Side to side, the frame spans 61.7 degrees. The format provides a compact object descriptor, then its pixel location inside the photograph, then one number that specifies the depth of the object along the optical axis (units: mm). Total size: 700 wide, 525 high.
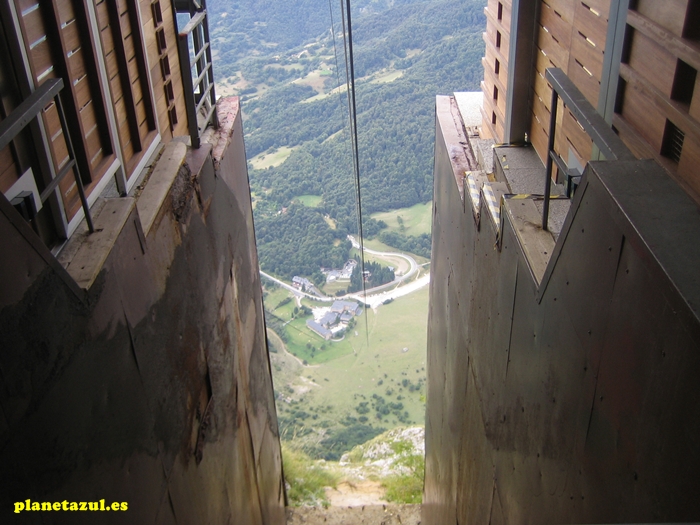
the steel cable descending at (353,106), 5739
